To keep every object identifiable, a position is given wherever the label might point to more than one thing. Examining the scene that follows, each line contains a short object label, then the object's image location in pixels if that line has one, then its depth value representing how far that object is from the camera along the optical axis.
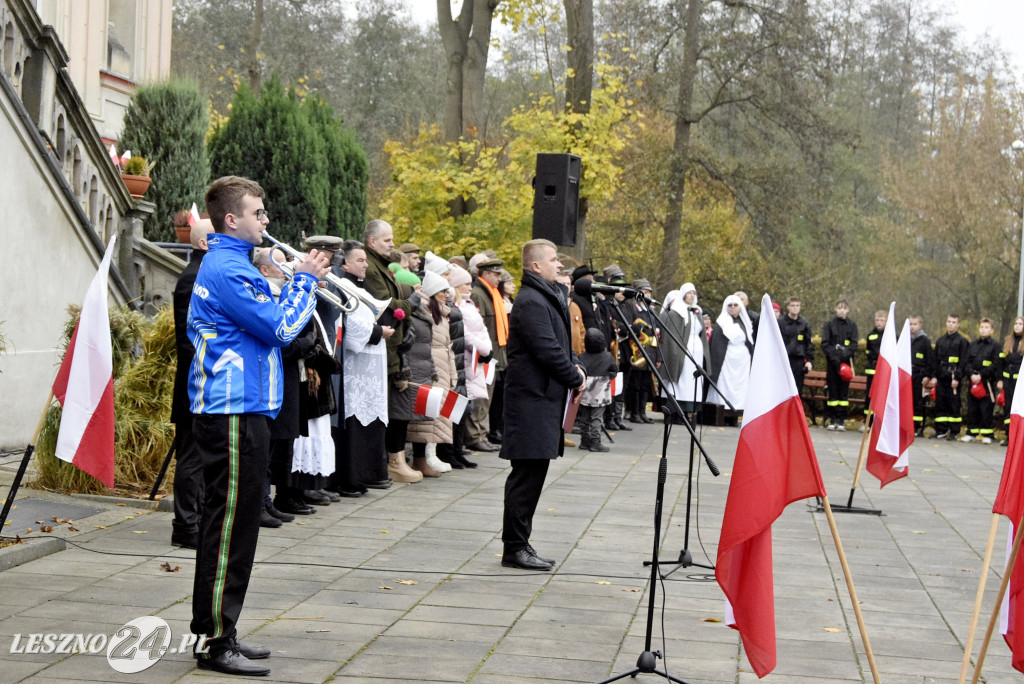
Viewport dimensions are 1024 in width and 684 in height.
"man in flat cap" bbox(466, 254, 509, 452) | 13.27
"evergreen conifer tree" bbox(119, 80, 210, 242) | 17.09
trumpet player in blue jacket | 5.09
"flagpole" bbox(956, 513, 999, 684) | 4.92
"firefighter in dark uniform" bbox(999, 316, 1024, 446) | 18.36
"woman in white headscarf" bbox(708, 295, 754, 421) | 19.33
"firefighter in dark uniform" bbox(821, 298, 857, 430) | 20.03
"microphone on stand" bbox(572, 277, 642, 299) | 6.46
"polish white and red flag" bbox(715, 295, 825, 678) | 4.77
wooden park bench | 21.14
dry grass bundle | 9.28
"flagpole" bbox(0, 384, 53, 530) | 6.53
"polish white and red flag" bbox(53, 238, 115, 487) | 6.54
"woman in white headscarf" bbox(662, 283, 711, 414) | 18.36
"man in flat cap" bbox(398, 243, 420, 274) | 12.15
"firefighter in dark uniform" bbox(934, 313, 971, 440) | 19.69
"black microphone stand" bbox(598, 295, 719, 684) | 5.36
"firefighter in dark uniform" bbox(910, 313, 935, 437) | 20.03
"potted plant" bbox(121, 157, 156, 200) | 14.70
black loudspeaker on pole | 13.19
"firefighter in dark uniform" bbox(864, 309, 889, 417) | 19.55
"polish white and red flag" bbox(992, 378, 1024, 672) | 4.80
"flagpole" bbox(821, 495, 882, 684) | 4.50
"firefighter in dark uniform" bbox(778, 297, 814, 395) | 19.84
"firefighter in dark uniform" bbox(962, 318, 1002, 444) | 19.33
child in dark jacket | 14.51
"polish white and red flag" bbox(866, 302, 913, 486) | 10.30
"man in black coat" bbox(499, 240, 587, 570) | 7.62
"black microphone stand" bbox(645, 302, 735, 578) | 7.81
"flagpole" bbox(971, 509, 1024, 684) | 4.62
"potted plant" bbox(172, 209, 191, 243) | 16.02
